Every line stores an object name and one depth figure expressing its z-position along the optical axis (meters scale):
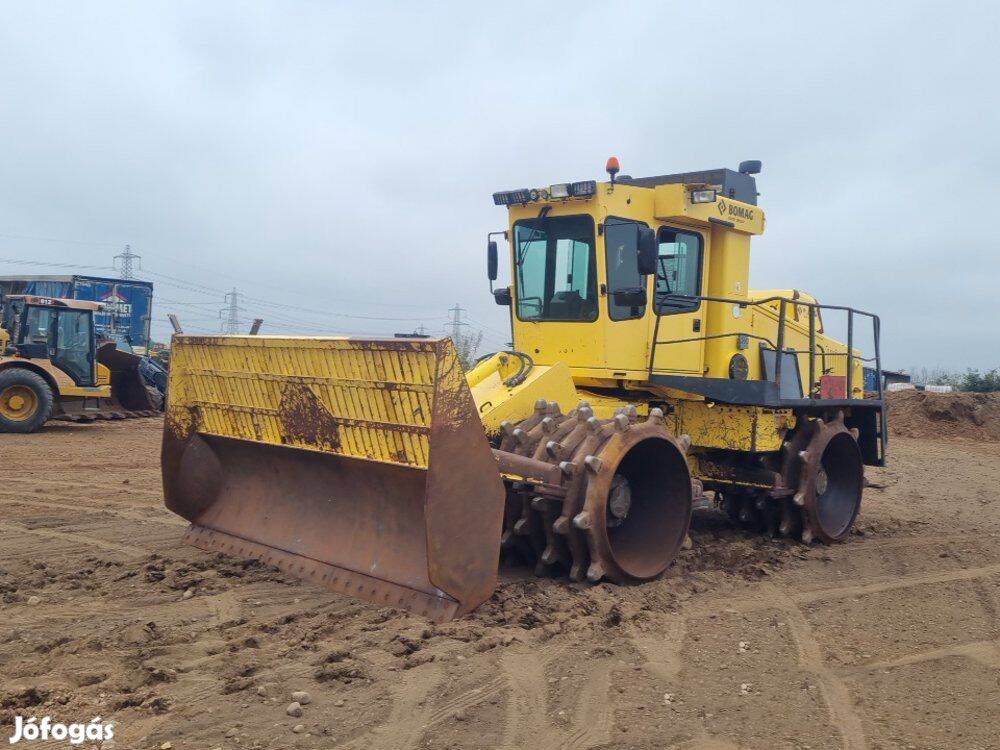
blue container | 26.00
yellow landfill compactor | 5.07
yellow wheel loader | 15.66
